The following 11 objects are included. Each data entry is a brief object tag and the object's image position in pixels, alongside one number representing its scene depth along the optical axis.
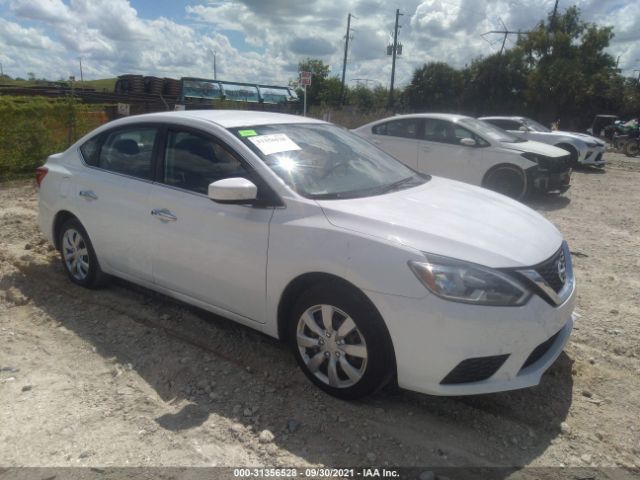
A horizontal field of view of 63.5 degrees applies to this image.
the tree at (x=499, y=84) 39.56
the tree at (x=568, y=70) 34.66
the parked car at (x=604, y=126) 24.28
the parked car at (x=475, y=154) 8.98
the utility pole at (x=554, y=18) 38.04
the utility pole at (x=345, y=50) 43.56
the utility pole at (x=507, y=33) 40.53
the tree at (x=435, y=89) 43.53
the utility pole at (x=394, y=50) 39.56
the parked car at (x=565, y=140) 13.80
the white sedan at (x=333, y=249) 2.64
